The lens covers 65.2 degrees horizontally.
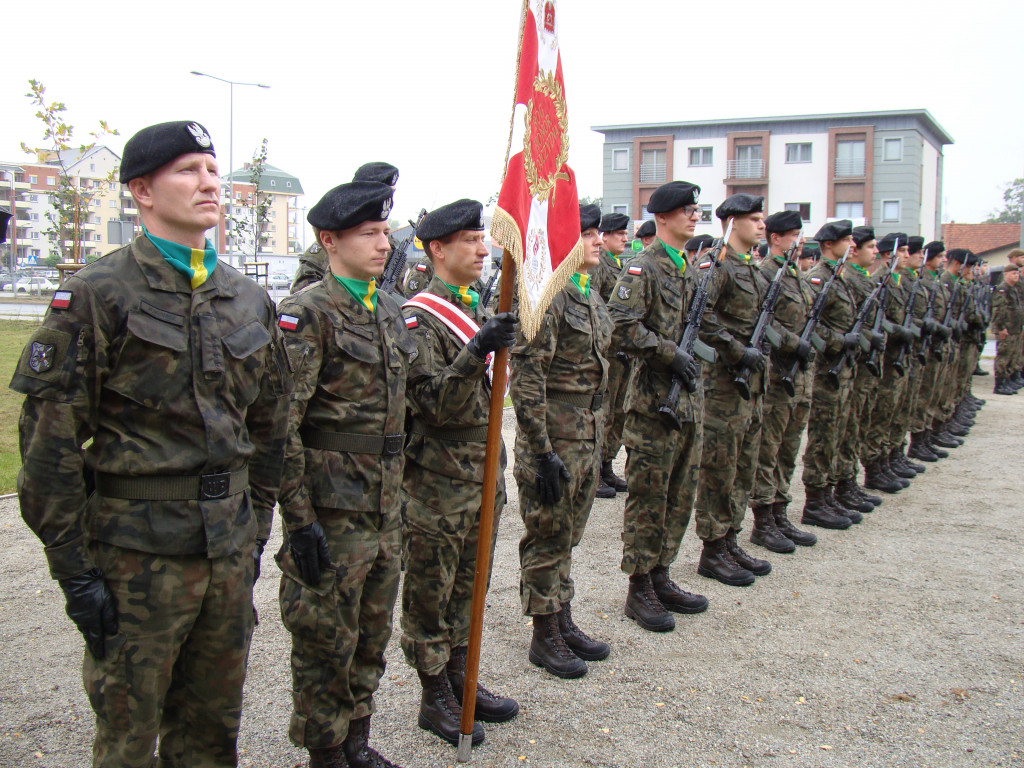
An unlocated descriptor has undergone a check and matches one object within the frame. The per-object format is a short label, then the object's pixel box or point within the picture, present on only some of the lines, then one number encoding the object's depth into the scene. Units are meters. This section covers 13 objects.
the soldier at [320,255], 5.44
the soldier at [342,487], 2.95
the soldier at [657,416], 4.86
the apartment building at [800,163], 44.22
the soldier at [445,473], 3.49
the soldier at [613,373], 8.18
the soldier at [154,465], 2.15
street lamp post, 23.91
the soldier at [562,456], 4.11
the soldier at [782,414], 6.37
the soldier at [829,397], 7.16
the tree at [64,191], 14.65
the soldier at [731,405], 5.61
